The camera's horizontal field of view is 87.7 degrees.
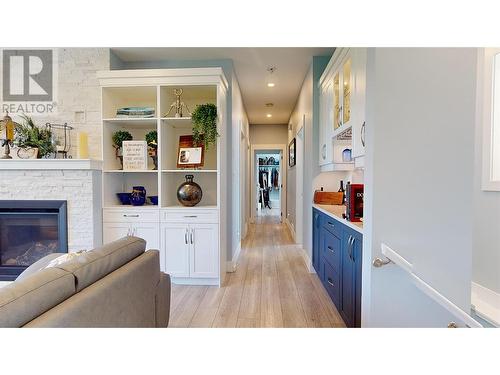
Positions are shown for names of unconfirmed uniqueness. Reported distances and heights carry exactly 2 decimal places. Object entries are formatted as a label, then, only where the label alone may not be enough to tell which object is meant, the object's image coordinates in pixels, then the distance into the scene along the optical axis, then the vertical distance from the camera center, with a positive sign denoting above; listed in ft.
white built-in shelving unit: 9.87 -1.16
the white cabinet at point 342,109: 7.07 +2.44
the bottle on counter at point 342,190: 10.64 -0.35
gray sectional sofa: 2.80 -1.49
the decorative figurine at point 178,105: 10.25 +3.02
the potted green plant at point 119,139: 10.46 +1.69
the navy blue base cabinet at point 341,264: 6.11 -2.37
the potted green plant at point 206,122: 9.69 +2.24
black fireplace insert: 9.89 -2.04
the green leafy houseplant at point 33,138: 9.85 +1.61
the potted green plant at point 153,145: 10.46 +1.46
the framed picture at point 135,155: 10.14 +1.01
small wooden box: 10.71 -0.65
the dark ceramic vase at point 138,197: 10.46 -0.65
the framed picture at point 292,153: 19.08 +2.16
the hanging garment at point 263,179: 32.32 +0.31
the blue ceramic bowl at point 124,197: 10.73 -0.67
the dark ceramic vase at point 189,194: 10.18 -0.50
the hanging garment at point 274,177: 32.32 +0.51
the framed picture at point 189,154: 10.41 +1.10
